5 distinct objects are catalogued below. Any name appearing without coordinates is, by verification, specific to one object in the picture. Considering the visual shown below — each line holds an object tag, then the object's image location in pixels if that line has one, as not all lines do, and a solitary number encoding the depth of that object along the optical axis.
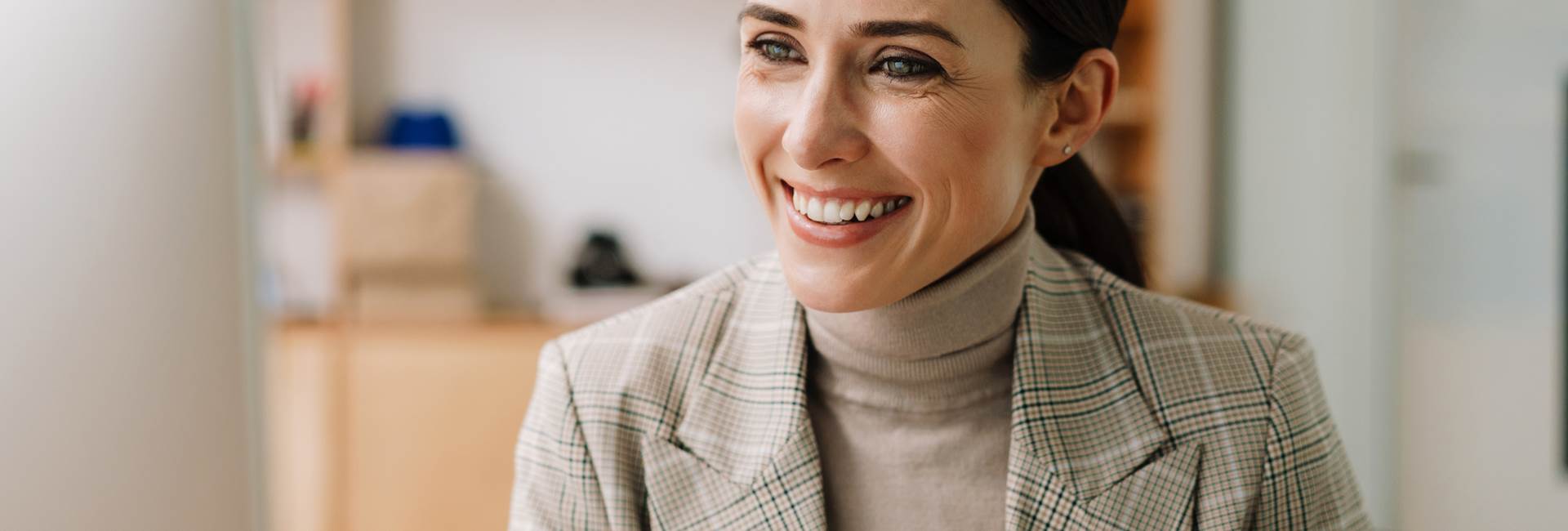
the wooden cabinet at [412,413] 3.05
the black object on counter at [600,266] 3.36
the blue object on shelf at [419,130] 3.34
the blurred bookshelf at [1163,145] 3.32
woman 0.95
